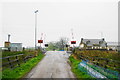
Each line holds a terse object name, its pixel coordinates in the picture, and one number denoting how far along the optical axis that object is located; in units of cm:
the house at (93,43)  6593
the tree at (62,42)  8569
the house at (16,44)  3557
